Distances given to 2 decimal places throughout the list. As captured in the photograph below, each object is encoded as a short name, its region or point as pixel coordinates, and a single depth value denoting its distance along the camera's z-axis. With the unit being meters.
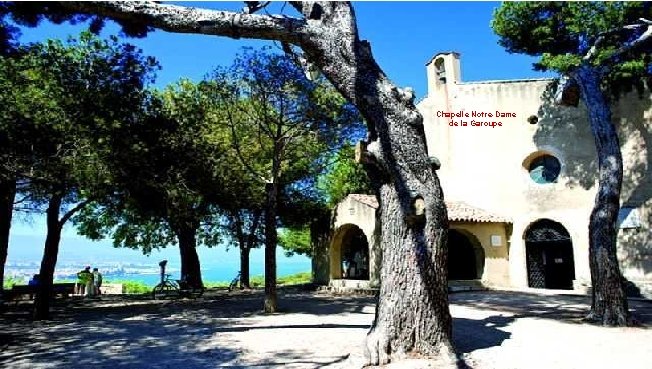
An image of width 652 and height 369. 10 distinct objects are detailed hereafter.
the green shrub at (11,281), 26.59
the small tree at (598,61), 9.93
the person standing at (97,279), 22.57
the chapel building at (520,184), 17.27
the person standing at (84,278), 21.66
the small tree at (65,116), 11.37
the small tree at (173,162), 12.46
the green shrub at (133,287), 28.41
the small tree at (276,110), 13.20
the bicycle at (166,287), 20.55
